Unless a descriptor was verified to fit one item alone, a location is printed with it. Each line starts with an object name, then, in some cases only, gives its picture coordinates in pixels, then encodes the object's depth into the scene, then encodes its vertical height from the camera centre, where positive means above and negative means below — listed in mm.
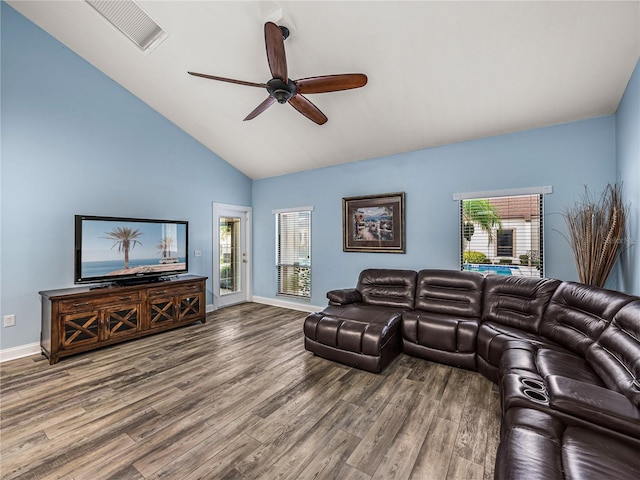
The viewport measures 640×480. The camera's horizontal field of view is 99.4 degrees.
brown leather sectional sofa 1199 -870
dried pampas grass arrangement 2529 +37
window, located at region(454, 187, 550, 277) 3350 +97
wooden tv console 3057 -934
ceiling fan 2059 +1371
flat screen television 3482 -114
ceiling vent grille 2873 +2459
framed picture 4246 +293
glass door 5391 -295
